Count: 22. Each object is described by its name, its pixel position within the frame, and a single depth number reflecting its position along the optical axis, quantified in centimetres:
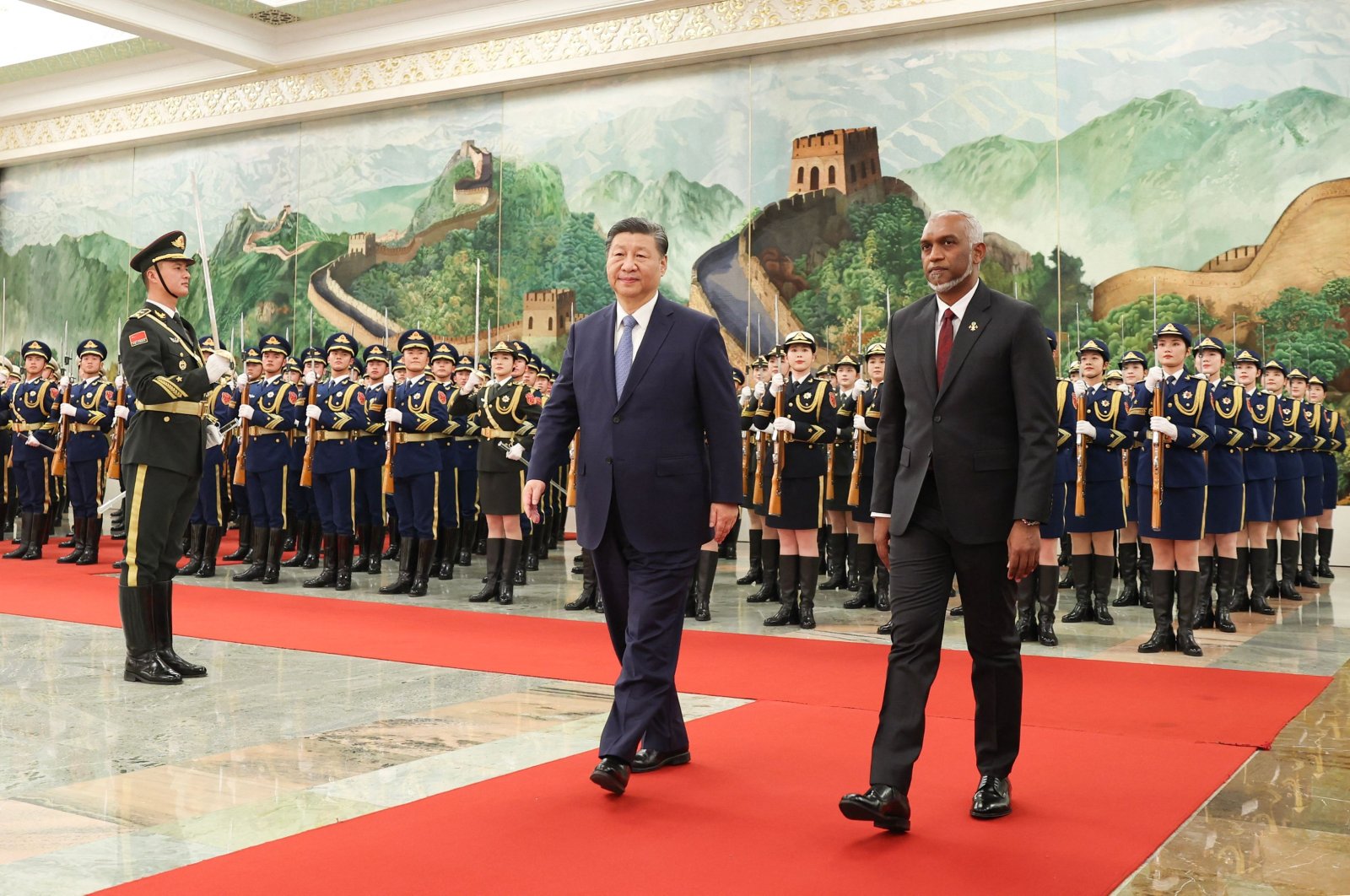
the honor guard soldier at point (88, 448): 1069
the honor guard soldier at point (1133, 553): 891
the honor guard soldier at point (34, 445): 1122
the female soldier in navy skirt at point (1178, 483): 654
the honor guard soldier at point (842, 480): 830
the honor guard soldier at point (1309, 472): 1000
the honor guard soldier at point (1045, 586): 673
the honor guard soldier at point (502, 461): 865
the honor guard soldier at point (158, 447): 530
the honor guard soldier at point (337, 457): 929
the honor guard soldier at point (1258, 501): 844
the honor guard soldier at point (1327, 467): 1081
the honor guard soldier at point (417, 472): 898
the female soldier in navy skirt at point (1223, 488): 728
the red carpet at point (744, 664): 480
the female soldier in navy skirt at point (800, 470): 757
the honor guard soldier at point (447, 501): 954
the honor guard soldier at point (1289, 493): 926
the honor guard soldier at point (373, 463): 946
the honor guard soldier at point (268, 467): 966
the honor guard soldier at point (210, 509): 995
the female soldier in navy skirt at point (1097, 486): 755
